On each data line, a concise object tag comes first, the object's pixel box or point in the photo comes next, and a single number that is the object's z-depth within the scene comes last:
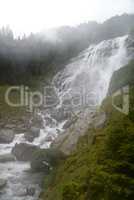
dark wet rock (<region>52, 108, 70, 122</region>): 56.00
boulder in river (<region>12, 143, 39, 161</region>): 33.50
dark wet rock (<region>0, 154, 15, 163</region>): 33.09
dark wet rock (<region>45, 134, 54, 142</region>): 43.36
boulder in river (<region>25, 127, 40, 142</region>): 45.19
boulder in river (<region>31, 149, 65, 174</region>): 28.58
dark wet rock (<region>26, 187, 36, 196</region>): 23.86
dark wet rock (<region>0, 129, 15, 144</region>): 44.03
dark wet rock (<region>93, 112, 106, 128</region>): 28.51
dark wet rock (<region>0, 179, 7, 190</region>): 25.20
